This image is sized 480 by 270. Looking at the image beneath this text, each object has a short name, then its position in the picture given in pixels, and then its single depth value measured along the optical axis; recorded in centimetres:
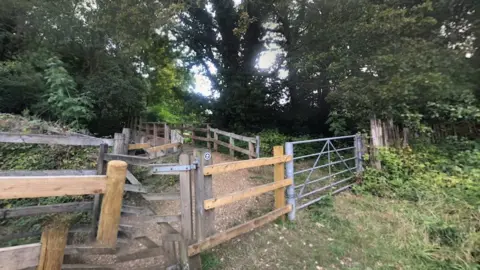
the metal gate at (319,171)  383
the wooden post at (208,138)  1004
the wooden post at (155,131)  1205
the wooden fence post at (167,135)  853
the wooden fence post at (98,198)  308
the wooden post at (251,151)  712
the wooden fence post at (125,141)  400
